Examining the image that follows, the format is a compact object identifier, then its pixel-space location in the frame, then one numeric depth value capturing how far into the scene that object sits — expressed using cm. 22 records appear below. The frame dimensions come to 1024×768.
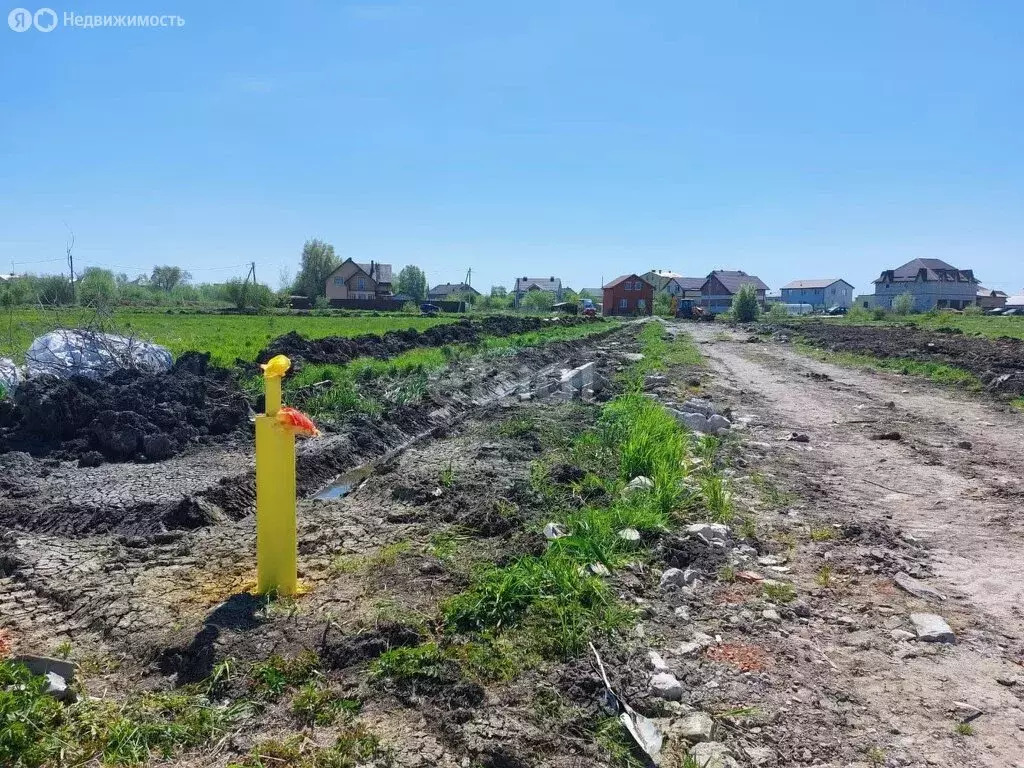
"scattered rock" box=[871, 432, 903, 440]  966
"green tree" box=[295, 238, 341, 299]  8256
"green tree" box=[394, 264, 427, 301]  9475
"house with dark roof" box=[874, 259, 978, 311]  8931
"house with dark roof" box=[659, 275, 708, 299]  9725
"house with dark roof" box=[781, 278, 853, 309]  11447
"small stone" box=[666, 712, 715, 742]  308
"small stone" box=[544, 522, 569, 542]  515
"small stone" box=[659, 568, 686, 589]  465
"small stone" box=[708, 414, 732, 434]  993
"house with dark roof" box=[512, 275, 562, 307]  11089
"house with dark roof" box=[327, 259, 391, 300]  8225
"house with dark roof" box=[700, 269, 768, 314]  9144
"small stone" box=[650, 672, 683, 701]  337
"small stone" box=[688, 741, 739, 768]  291
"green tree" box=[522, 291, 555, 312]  8344
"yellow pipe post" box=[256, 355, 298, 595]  406
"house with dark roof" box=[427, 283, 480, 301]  10899
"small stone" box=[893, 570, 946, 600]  458
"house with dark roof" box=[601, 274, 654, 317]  8031
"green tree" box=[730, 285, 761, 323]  5781
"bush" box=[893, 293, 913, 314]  6828
